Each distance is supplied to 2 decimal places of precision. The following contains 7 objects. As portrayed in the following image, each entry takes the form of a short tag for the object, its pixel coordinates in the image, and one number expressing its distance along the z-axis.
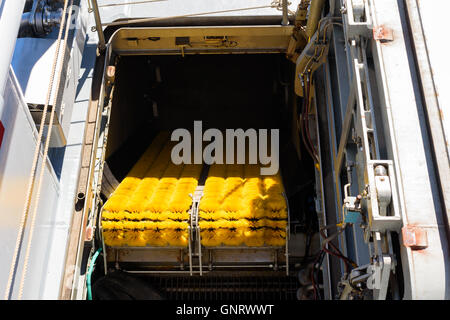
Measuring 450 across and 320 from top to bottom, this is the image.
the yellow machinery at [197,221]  5.90
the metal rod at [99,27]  6.19
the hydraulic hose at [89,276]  5.66
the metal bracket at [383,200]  3.41
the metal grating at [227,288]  6.81
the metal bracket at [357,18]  4.16
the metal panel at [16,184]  4.13
